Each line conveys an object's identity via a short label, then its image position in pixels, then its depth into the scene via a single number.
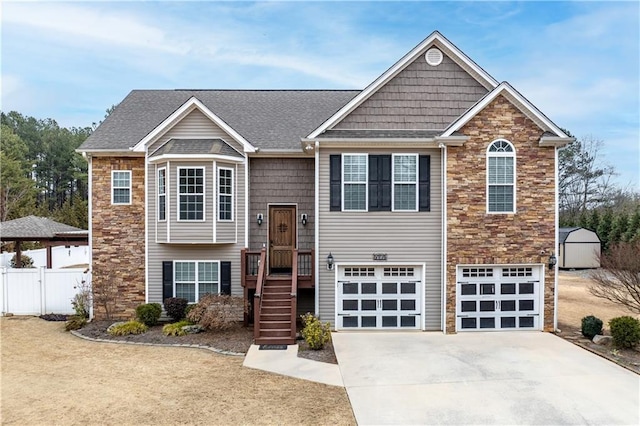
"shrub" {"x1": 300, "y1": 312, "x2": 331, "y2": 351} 10.41
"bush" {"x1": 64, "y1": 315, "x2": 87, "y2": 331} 12.62
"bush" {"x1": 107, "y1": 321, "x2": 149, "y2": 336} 11.95
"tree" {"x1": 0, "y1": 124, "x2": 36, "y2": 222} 33.94
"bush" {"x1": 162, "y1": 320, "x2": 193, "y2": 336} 11.81
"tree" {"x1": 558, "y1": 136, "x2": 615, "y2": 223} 44.81
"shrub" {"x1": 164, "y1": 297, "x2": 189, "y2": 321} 12.80
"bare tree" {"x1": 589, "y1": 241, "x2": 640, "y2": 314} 10.99
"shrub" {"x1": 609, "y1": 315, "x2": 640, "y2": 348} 10.21
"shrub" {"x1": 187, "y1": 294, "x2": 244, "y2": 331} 11.73
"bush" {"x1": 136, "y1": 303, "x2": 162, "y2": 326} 12.62
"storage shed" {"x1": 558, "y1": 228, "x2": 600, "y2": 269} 28.25
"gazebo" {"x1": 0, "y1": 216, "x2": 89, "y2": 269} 16.20
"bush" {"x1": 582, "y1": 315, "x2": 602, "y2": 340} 11.33
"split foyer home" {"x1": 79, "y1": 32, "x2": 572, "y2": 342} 12.22
